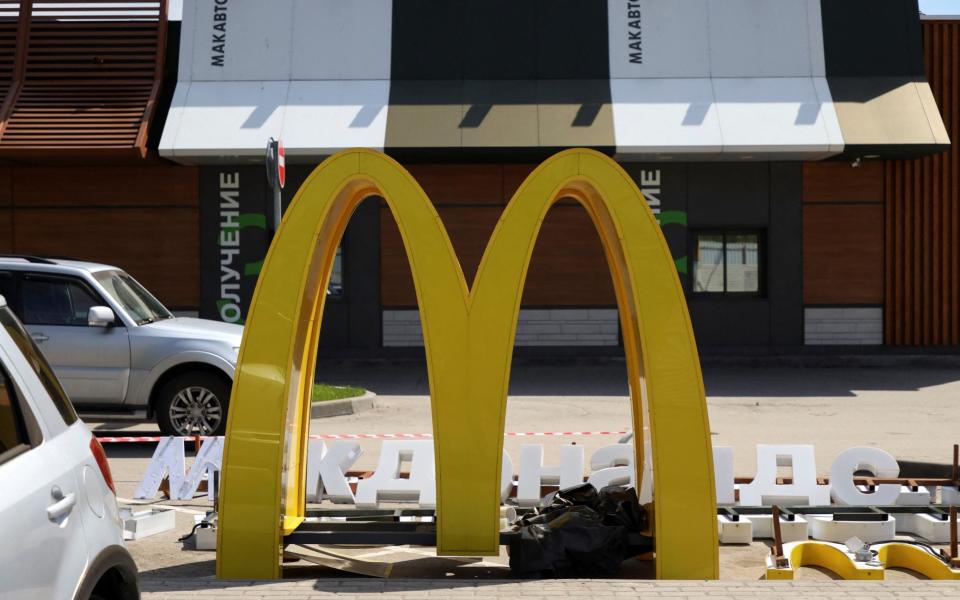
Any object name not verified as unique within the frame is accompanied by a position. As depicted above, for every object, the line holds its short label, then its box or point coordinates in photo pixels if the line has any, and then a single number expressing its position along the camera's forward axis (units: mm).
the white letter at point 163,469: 9539
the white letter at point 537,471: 9156
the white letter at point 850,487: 8945
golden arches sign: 6922
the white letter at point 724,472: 8820
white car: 3365
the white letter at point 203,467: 9562
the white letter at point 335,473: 9273
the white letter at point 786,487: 9008
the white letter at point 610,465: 9102
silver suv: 12391
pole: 14930
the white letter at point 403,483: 9188
